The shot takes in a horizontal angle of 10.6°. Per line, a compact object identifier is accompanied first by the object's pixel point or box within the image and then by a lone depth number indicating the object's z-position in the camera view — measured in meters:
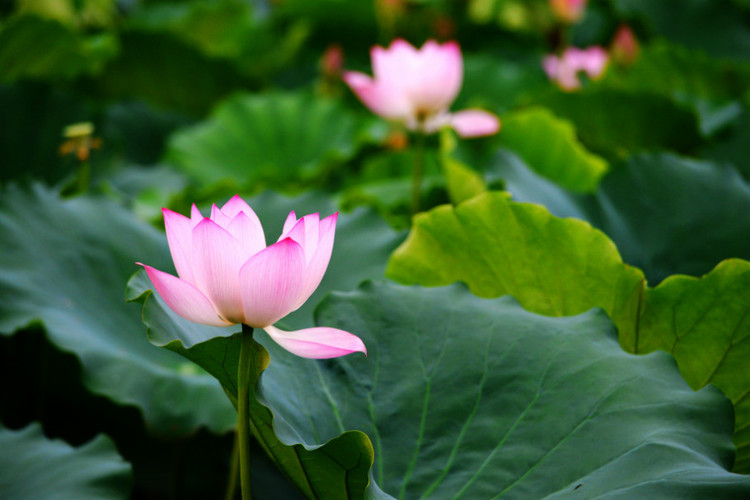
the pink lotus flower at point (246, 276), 3.87
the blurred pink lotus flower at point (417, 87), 4.37
